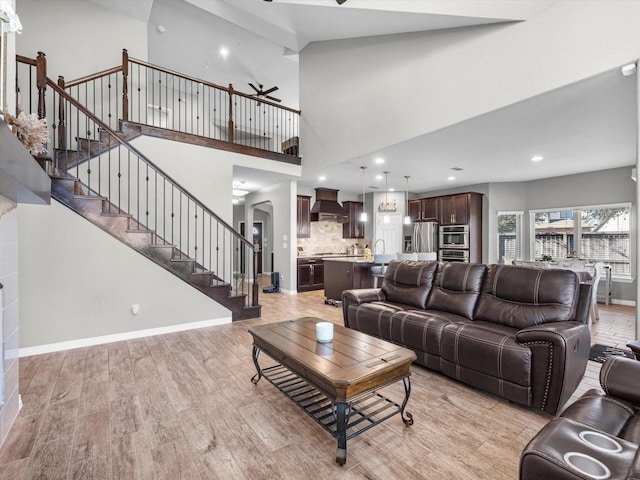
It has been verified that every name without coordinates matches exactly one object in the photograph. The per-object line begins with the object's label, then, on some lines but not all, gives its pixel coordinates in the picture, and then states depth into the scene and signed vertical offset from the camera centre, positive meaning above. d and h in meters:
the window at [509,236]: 7.69 +0.08
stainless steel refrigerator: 8.21 +0.05
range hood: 8.34 +0.87
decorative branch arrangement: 1.65 +0.60
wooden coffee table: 1.73 -0.82
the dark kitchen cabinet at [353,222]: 9.14 +0.51
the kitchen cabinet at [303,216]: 8.23 +0.61
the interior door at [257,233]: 11.26 +0.19
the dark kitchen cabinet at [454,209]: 7.57 +0.77
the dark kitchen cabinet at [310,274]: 7.52 -0.90
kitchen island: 5.81 -0.74
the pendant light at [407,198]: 8.78 +1.24
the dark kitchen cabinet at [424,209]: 8.29 +0.84
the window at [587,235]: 6.22 +0.10
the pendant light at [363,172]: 6.06 +1.43
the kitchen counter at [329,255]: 8.34 -0.47
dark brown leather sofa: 2.13 -0.76
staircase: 3.68 +0.50
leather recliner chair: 0.93 -0.71
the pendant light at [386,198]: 8.12 +1.19
